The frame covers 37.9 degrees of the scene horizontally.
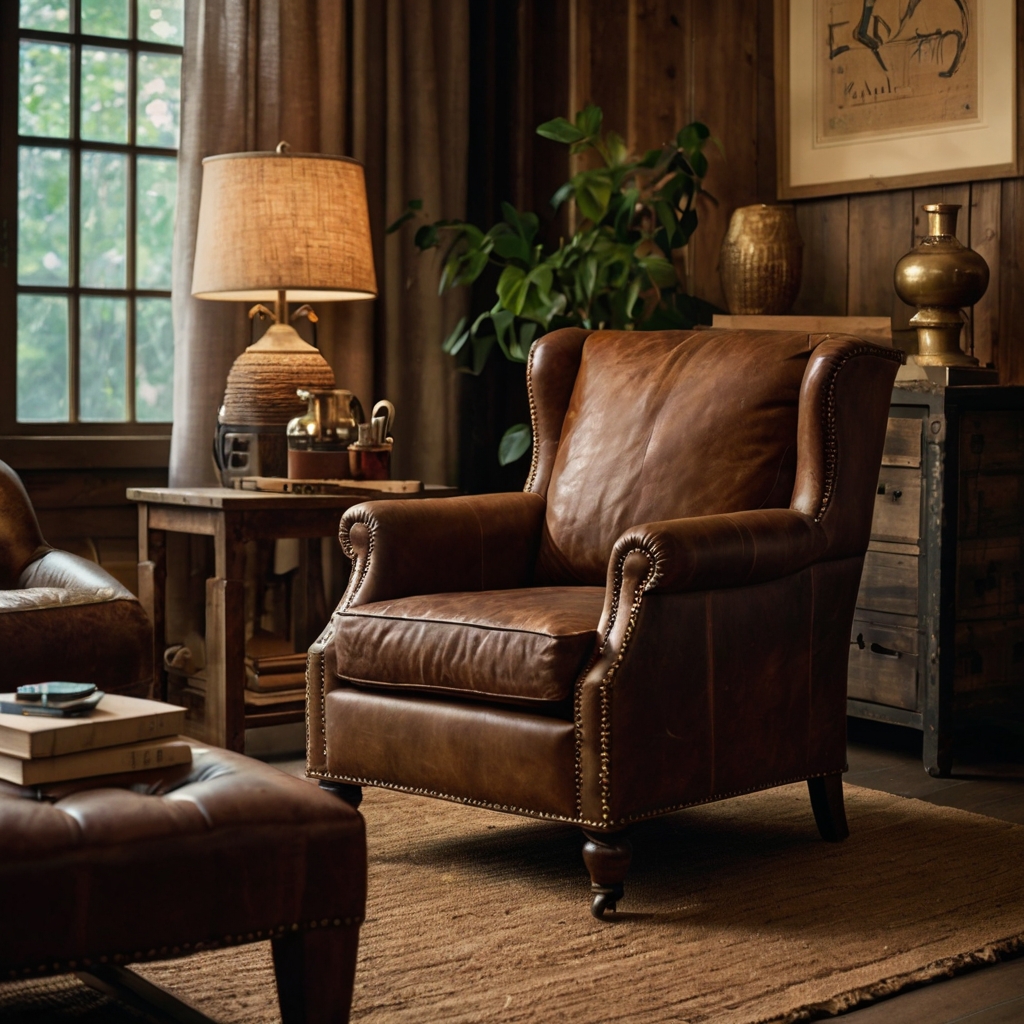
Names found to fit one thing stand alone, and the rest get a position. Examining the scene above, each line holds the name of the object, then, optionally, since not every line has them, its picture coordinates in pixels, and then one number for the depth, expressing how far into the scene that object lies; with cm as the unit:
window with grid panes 383
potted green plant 385
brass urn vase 344
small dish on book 169
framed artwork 365
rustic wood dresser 327
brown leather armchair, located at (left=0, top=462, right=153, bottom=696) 265
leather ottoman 150
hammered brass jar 388
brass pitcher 335
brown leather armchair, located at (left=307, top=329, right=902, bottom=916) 229
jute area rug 196
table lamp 339
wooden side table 315
